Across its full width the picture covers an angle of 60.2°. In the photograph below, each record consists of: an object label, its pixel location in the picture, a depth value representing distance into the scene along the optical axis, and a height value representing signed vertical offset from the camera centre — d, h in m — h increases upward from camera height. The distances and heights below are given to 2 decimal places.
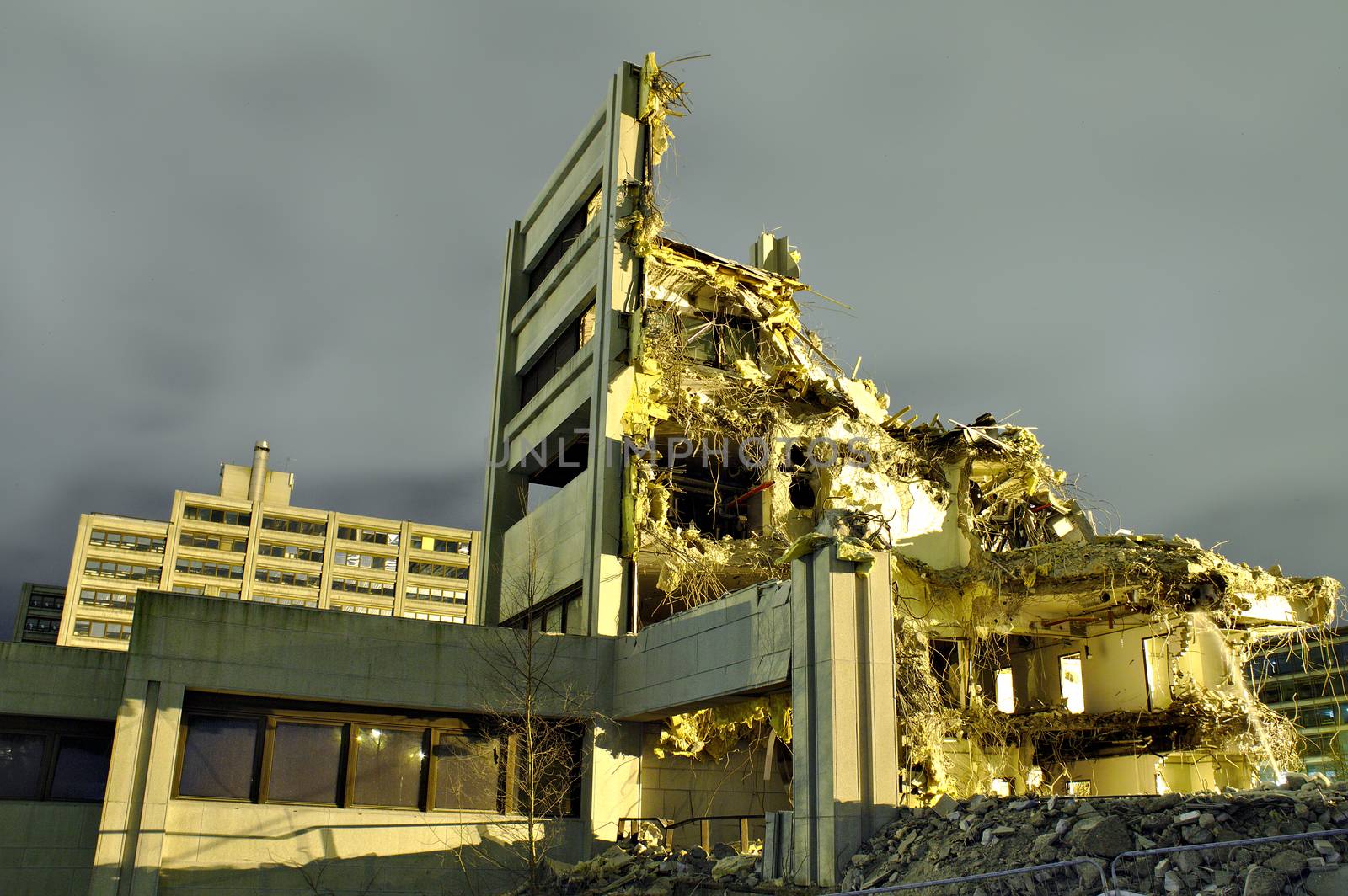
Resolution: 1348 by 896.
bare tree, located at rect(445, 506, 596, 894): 23.02 +1.31
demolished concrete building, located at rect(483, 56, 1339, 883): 27.69 +7.05
